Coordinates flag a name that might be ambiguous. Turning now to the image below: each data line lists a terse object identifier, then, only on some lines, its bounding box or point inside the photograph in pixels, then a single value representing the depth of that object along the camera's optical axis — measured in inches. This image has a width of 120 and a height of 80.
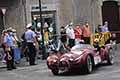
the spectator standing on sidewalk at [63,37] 1064.5
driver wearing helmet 807.2
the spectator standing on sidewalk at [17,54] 922.6
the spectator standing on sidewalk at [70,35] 1098.9
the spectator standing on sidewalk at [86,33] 1179.4
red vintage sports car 711.1
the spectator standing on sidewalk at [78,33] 1170.3
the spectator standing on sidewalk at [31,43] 884.0
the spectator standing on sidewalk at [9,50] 837.2
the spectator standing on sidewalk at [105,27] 1255.4
